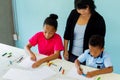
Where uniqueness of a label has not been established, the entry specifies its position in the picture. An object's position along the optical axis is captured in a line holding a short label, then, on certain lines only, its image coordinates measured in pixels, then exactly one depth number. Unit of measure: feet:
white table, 5.67
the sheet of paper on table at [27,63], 6.14
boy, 5.74
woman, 6.40
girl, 6.48
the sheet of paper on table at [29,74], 5.62
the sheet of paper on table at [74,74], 5.58
